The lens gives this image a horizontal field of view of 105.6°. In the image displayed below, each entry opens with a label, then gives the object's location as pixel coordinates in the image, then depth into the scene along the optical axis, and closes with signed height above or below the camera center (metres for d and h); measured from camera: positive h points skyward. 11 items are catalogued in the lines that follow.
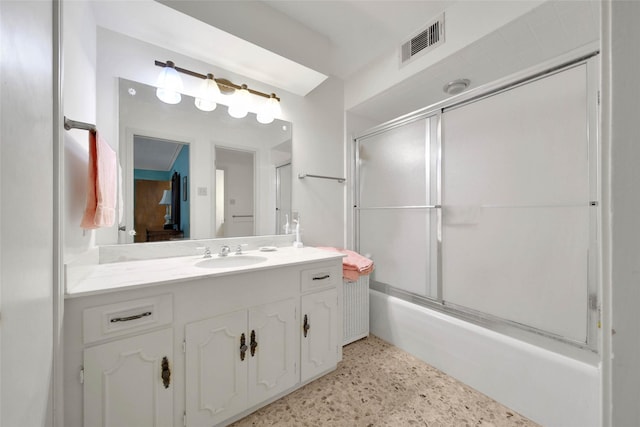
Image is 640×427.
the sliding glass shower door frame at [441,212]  1.14 +0.02
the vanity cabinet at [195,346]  0.89 -0.59
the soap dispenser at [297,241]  1.92 -0.22
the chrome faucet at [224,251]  1.53 -0.24
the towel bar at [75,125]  0.84 +0.32
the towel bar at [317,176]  2.07 +0.33
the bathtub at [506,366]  1.14 -0.87
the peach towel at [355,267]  1.79 -0.41
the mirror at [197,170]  1.42 +0.30
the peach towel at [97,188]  0.96 +0.11
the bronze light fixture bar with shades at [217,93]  1.48 +0.82
